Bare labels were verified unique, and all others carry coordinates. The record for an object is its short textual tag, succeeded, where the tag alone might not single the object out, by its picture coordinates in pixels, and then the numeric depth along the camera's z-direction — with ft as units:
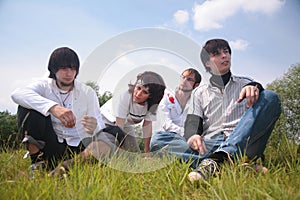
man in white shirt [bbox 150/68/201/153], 6.03
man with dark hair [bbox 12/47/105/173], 5.10
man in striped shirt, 4.57
